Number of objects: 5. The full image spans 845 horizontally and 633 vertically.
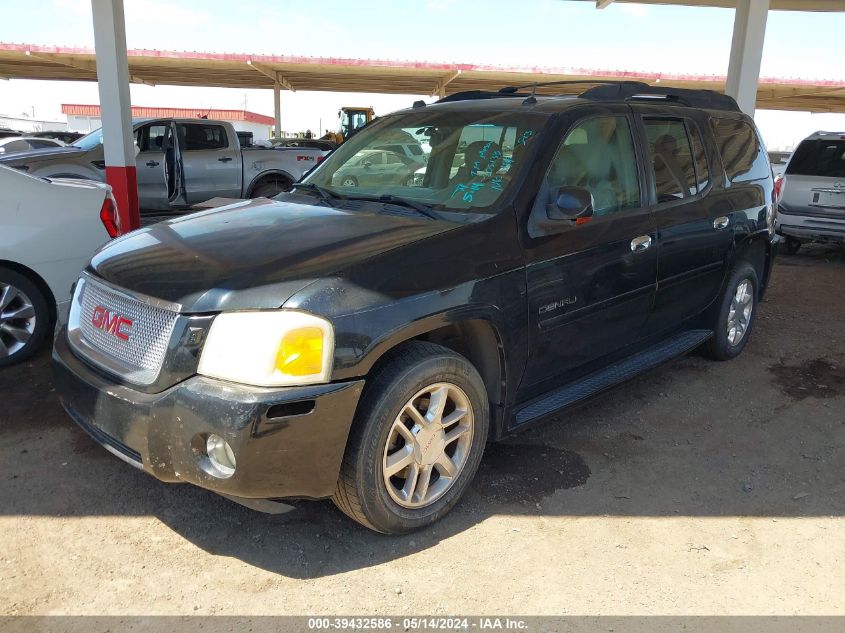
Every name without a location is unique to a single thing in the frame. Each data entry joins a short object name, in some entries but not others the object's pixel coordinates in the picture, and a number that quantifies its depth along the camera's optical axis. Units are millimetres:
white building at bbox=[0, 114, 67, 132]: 45969
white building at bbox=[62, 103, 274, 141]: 60375
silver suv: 9359
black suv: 2482
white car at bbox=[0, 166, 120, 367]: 4664
